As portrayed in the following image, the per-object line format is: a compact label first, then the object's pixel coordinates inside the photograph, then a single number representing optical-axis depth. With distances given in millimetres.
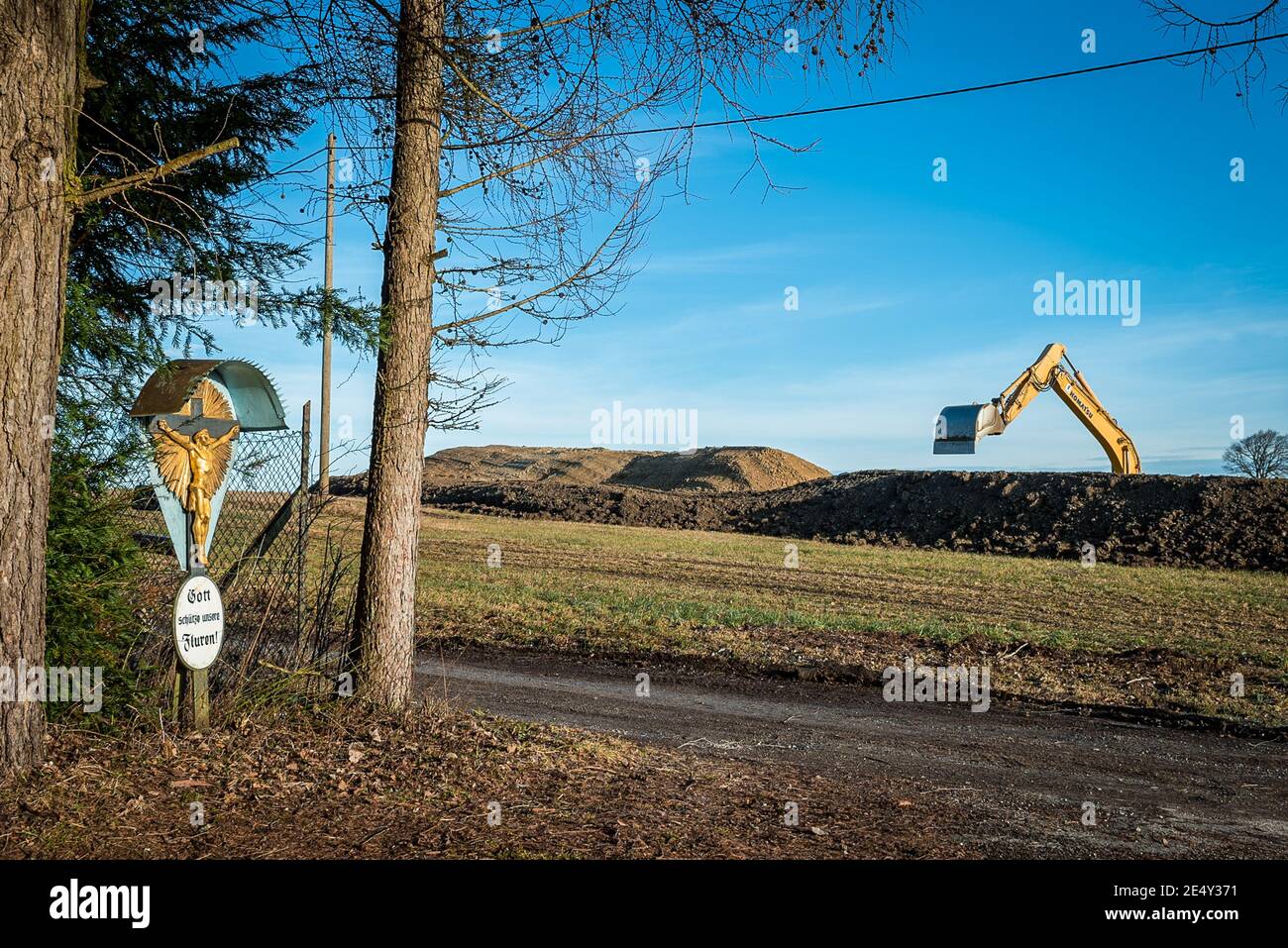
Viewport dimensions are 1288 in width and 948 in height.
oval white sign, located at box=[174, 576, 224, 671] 5848
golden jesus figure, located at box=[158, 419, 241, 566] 6188
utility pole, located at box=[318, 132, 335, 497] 23641
